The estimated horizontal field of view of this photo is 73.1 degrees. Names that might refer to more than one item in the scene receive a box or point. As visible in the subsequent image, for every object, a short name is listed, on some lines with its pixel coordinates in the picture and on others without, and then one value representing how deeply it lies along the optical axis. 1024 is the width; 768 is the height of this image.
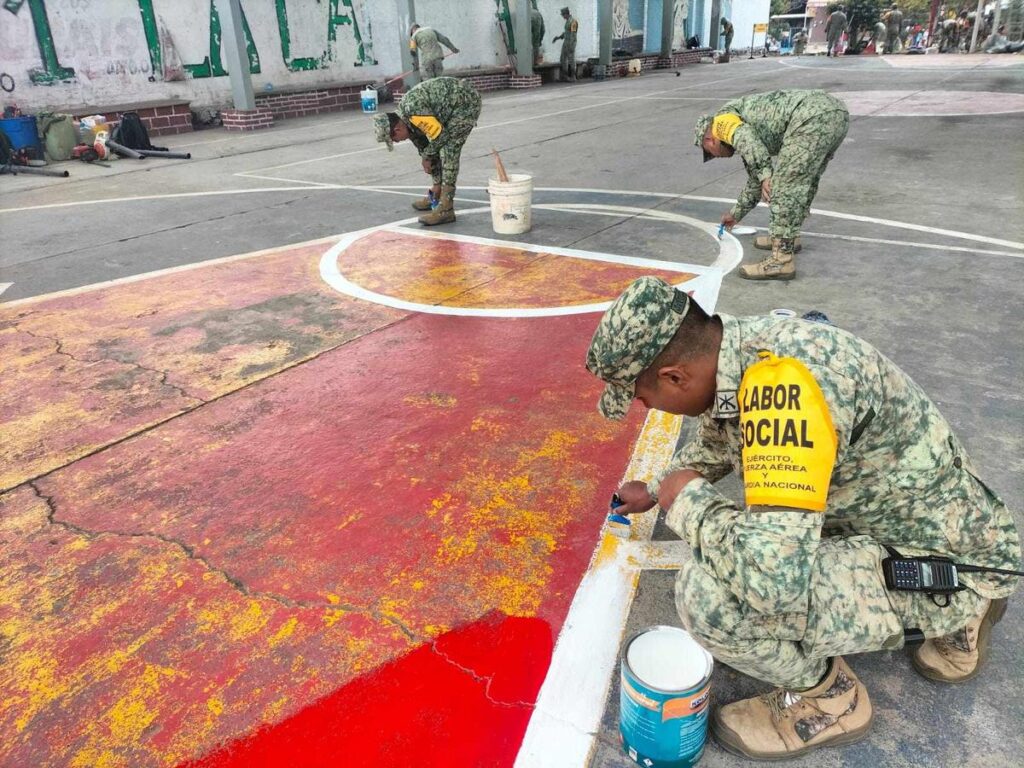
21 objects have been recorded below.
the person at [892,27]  31.83
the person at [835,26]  30.39
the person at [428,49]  15.43
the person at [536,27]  21.62
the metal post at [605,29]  23.55
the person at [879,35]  31.63
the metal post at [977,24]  29.75
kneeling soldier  1.51
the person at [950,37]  33.28
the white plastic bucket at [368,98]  16.72
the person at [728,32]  33.47
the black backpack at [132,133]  12.09
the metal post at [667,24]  26.16
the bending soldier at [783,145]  4.91
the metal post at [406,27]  16.64
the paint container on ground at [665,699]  1.63
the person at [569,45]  22.53
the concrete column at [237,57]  13.48
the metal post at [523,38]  20.22
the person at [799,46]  34.59
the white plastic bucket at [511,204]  6.21
